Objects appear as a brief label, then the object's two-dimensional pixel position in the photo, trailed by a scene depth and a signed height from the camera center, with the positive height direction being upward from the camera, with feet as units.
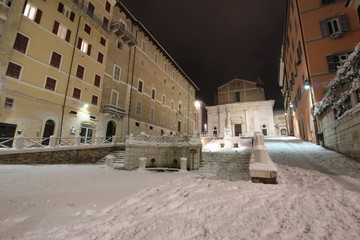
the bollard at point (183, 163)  34.87 -3.02
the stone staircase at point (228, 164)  26.57 -3.26
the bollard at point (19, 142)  35.53 +0.69
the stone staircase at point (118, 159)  42.84 -3.63
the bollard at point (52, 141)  41.19 +1.11
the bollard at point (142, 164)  34.76 -3.39
